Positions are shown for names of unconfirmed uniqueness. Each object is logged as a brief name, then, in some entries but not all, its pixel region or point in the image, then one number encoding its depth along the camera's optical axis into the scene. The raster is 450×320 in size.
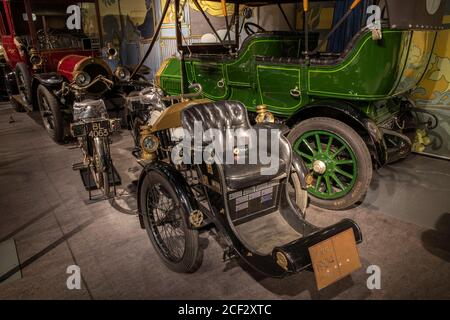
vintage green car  2.70
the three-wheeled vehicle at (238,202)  1.78
